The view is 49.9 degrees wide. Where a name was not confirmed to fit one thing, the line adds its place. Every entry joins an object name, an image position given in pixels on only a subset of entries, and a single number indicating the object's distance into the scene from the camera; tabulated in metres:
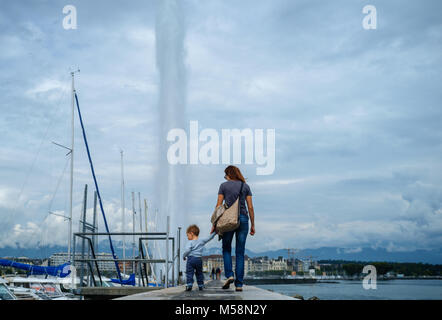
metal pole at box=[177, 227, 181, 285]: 16.19
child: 8.68
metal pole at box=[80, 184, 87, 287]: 11.58
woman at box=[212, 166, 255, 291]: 7.85
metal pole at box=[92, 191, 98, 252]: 12.14
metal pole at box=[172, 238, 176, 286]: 13.03
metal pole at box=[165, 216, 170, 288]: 11.10
